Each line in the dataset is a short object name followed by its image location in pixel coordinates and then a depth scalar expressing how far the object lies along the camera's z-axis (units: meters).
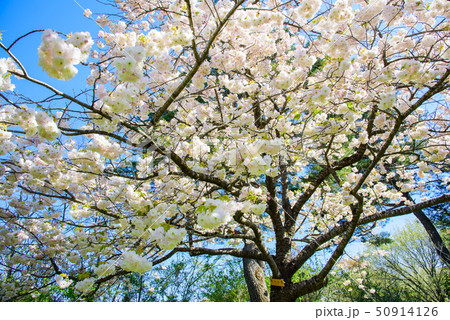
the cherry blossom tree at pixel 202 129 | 1.71
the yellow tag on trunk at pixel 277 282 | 3.42
